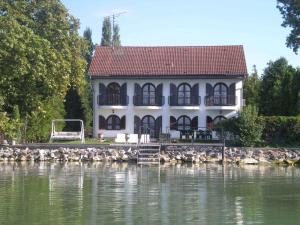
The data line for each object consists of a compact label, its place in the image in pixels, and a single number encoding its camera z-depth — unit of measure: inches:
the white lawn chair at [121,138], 1443.5
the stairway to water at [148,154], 1234.0
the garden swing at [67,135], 1396.4
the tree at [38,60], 1165.1
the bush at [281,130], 1302.9
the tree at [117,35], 2781.0
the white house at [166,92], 1696.6
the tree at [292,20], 1352.1
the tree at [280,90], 1648.6
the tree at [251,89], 1931.6
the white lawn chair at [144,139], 1437.4
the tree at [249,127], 1274.6
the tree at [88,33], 2812.5
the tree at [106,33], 2760.8
